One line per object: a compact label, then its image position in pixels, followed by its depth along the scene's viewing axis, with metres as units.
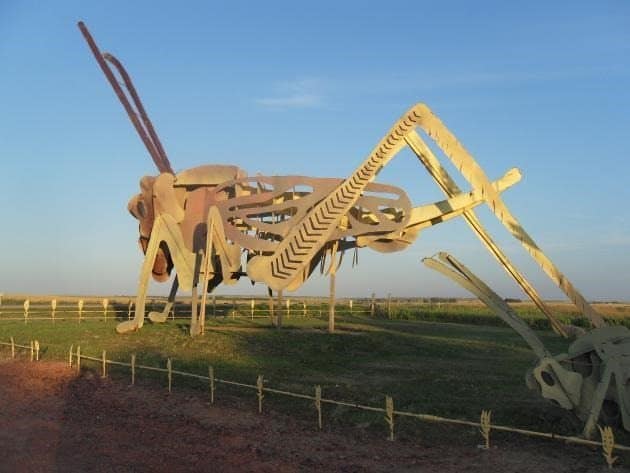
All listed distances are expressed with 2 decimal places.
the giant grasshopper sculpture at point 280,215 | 15.03
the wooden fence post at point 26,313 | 32.44
